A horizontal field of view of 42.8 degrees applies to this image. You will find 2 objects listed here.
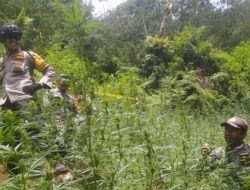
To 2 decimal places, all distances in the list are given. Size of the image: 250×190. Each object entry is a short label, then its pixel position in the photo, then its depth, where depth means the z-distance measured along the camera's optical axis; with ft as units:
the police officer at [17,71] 10.98
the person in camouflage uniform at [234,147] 9.24
